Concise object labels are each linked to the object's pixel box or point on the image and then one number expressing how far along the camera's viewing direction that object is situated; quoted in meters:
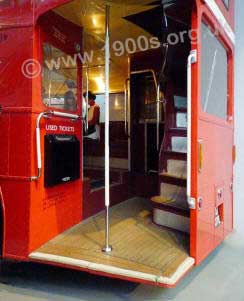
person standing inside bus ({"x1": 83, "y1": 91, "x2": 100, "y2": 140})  4.70
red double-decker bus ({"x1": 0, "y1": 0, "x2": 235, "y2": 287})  2.45
